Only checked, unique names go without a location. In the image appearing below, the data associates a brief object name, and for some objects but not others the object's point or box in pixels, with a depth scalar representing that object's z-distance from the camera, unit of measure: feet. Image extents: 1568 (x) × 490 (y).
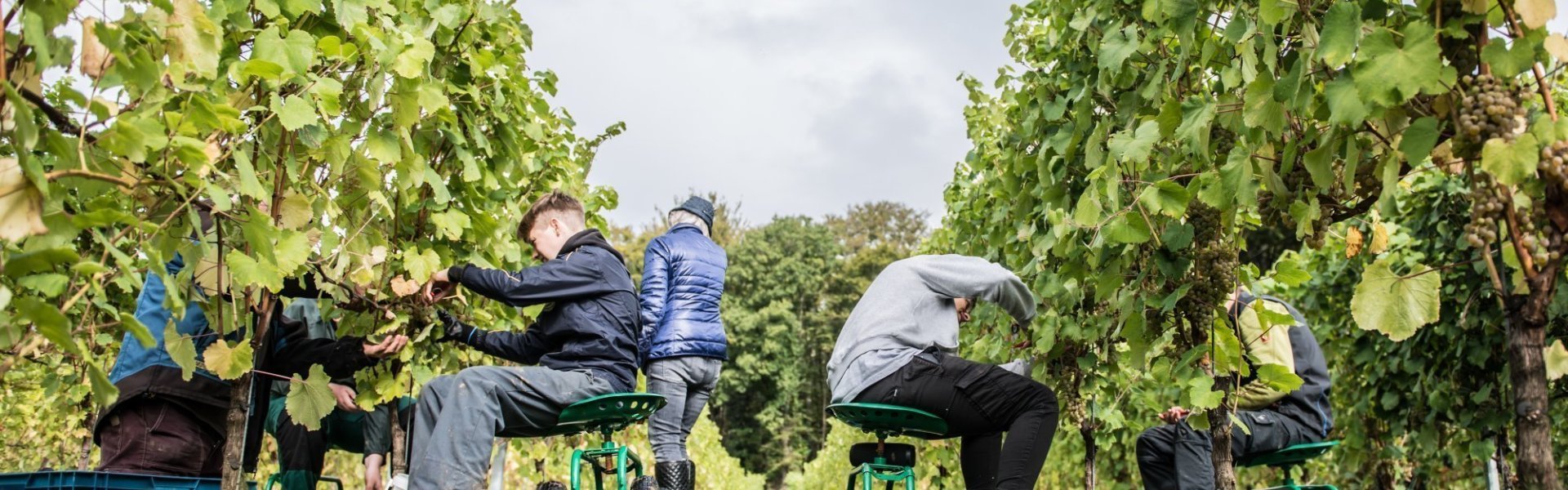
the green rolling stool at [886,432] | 11.19
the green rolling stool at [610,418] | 11.19
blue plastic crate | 8.49
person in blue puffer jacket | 13.89
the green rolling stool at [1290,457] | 13.98
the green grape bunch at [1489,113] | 5.25
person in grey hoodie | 11.05
